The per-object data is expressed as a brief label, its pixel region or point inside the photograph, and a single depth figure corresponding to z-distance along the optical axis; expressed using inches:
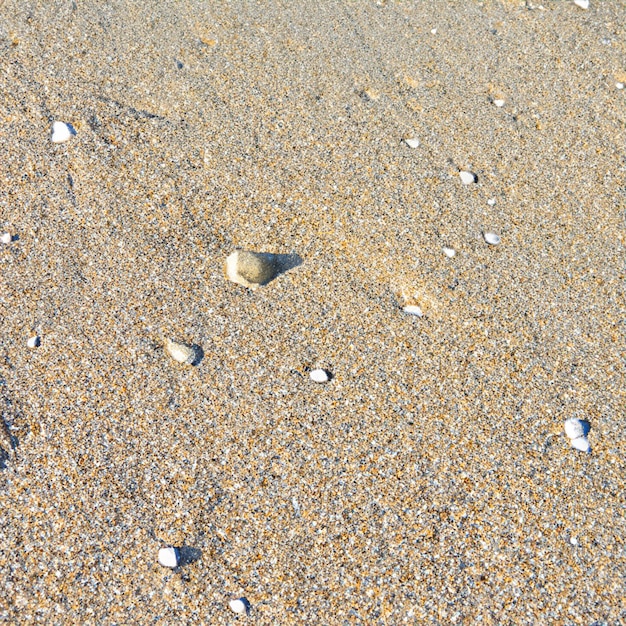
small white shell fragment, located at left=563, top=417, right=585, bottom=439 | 81.7
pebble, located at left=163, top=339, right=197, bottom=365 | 83.7
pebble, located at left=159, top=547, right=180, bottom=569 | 68.6
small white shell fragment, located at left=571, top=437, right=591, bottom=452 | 80.6
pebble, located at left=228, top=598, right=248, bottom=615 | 66.7
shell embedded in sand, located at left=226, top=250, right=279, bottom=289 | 91.8
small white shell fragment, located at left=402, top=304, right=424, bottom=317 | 92.1
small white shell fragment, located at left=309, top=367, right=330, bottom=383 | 84.0
